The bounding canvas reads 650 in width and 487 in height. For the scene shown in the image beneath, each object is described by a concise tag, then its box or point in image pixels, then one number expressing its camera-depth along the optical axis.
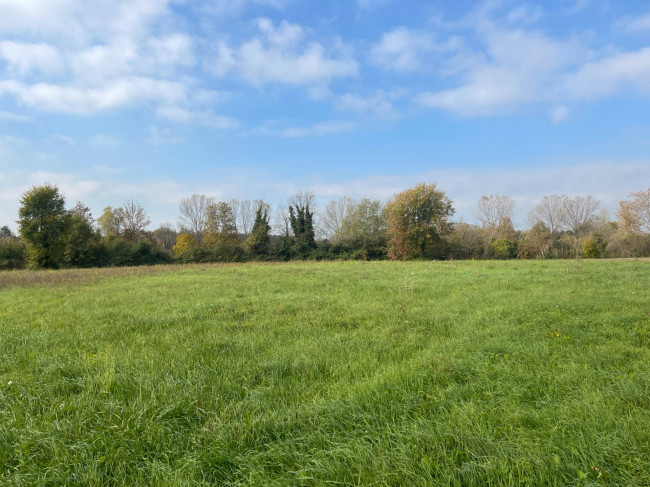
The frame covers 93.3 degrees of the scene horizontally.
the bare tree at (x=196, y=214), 47.66
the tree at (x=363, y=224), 38.26
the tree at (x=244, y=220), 48.20
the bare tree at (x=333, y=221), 43.37
